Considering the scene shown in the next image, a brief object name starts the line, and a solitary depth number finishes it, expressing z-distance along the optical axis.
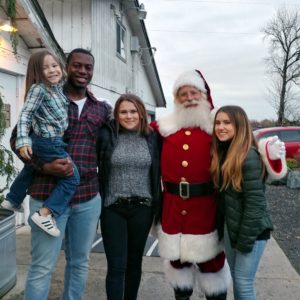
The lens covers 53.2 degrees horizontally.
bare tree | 24.21
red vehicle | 10.52
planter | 2.69
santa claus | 2.34
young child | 1.90
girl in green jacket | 2.04
